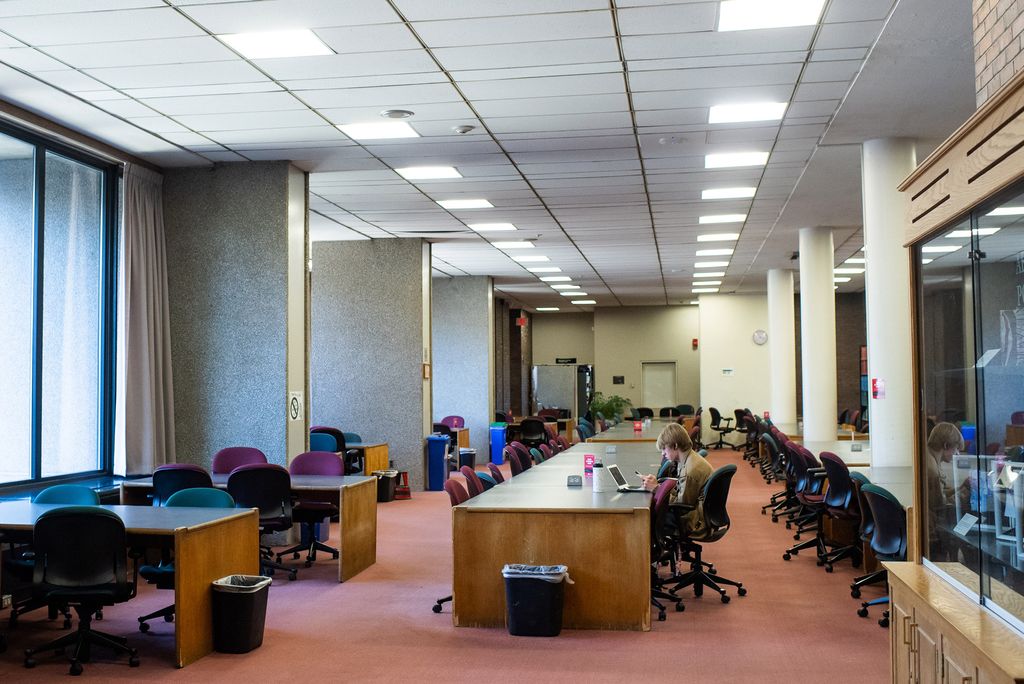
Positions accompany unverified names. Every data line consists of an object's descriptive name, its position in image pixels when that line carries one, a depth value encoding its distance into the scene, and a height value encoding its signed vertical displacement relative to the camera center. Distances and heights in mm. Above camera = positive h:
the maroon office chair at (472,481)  6414 -705
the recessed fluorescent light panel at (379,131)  7270 +1910
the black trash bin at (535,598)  5312 -1243
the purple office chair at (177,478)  6980 -716
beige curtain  7988 +341
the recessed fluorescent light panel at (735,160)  8336 +1899
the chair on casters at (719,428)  20078 -1120
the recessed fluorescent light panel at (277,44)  5359 +1913
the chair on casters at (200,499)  6137 -769
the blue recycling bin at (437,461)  13000 -1141
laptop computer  6309 -716
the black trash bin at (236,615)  5203 -1285
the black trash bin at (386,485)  11867 -1336
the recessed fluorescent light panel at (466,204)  10391 +1890
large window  7047 +556
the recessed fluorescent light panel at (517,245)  13383 +1857
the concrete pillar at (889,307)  7531 +515
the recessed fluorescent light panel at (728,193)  9836 +1884
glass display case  2619 -89
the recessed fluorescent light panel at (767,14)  4934 +1897
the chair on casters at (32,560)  5648 -1083
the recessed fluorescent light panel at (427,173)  8789 +1902
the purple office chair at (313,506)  7734 -1043
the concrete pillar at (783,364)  16438 +172
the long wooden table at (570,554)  5508 -1032
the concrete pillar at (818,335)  12078 +486
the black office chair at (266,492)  7023 -836
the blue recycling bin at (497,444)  17375 -1224
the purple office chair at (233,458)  8070 -669
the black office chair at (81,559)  4828 -906
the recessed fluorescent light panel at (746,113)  6848 +1903
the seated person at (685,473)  6445 -682
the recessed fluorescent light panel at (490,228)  11961 +1875
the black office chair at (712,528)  6402 -1031
